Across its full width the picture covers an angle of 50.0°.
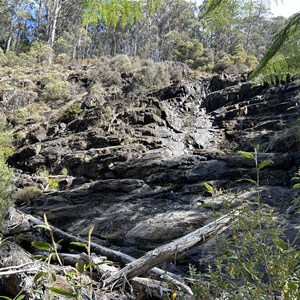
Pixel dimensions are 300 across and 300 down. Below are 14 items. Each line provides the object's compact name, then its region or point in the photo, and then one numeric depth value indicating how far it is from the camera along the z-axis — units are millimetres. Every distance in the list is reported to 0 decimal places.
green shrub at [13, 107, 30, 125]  16578
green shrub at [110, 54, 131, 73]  21548
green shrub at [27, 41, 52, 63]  26531
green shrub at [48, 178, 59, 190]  9750
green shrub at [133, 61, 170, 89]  18234
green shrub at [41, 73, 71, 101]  19344
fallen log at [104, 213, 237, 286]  3118
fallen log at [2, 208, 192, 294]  4094
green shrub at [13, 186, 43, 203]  8492
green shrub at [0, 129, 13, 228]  5570
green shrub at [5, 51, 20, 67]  25672
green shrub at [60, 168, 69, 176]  10852
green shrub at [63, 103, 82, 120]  14773
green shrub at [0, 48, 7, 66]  25678
